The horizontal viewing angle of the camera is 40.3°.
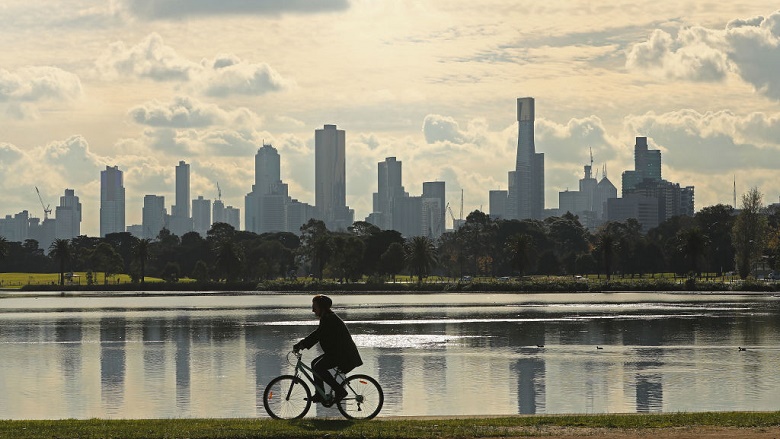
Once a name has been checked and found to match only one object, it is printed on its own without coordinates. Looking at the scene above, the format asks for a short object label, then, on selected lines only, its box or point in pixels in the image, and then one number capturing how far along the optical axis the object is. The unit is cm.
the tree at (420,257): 18338
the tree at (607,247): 17788
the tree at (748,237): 16562
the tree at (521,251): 17662
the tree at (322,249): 18888
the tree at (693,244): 16138
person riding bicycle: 2331
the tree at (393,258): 19238
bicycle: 2389
